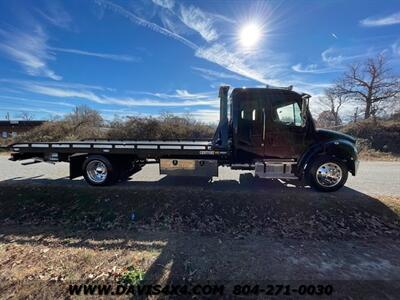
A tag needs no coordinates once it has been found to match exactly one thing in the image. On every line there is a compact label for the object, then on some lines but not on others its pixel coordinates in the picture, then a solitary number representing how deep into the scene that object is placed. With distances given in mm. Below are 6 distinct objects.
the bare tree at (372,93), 32125
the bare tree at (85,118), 28559
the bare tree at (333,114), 42594
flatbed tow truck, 7094
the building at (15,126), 37516
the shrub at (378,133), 21609
